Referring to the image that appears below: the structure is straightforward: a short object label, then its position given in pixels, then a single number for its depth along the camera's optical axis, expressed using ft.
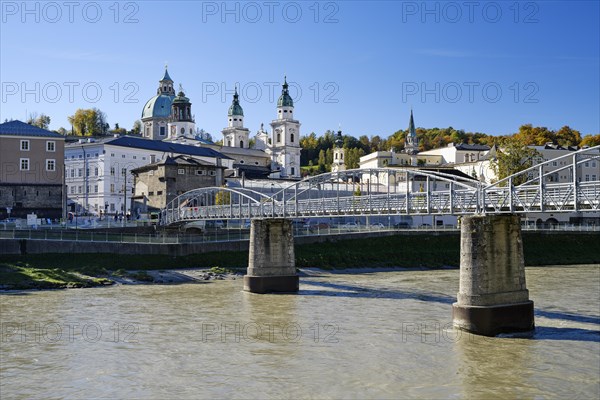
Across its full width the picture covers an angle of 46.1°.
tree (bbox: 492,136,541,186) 250.98
